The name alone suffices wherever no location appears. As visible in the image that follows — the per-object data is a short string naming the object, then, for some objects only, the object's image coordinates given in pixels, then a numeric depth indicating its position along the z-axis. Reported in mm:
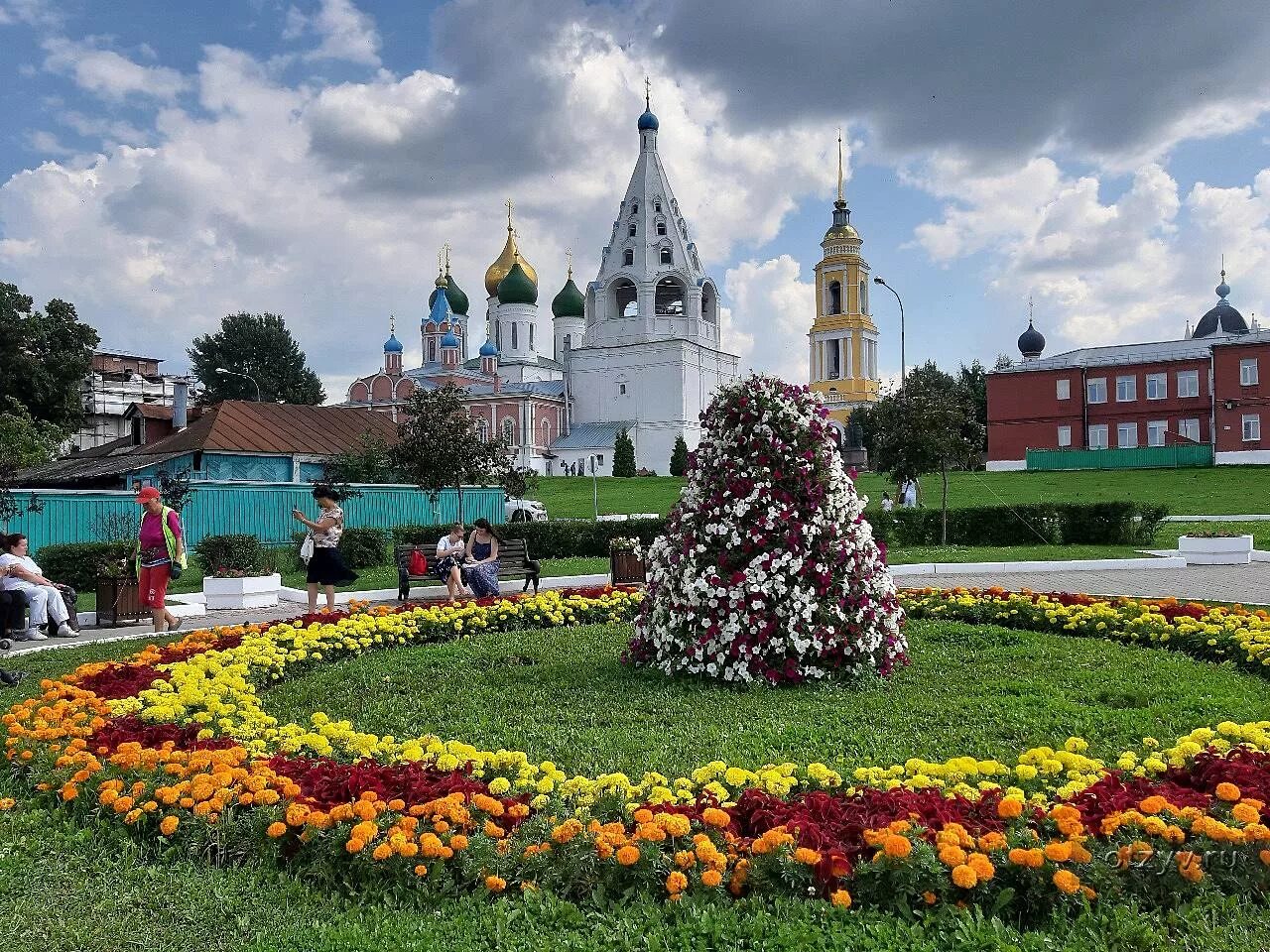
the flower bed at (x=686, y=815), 3451
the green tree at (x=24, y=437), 33844
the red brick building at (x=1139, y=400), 43969
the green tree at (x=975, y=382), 65688
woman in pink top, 10672
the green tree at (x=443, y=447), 22375
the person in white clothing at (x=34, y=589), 10938
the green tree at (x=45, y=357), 44656
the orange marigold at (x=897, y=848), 3400
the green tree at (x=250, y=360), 67625
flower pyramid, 6891
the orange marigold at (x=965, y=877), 3287
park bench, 14234
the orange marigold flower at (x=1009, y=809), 3768
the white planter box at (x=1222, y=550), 17094
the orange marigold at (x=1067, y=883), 3295
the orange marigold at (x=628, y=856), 3523
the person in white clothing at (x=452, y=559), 13055
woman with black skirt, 11672
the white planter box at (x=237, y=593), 13852
